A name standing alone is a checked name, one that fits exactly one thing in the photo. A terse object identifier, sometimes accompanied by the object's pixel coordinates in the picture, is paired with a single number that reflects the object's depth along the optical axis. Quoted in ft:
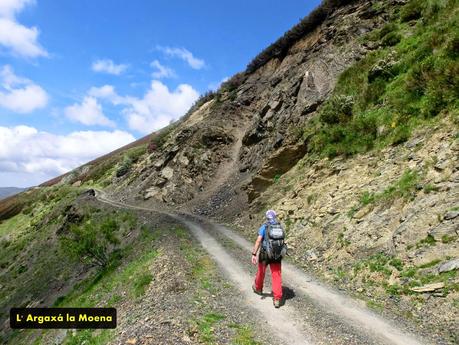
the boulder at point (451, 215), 32.70
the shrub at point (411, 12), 87.71
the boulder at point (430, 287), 29.25
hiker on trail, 32.33
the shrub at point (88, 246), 73.10
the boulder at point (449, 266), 29.71
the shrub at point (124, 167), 213.46
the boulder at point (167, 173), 142.41
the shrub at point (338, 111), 71.67
